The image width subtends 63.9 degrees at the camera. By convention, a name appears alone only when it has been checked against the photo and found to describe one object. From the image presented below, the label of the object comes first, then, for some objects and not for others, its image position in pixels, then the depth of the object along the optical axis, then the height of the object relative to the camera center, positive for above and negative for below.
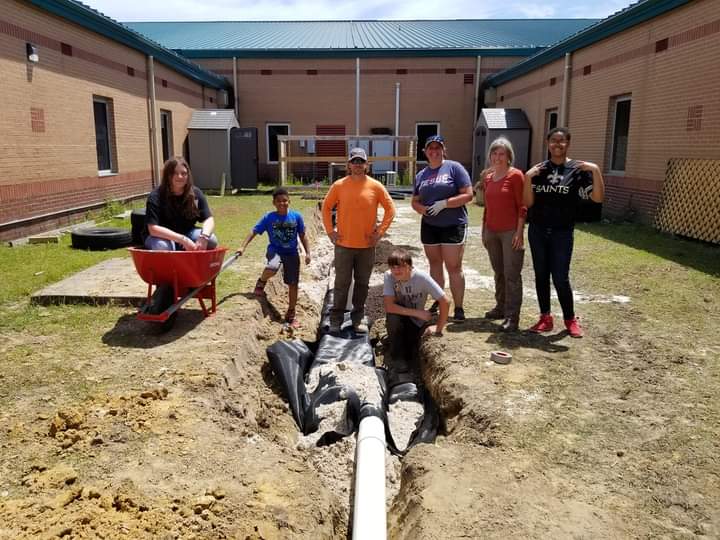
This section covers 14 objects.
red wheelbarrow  4.80 -0.99
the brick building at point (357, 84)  23.98 +2.96
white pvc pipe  2.91 -1.84
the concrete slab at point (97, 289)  5.86 -1.42
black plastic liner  4.34 -1.94
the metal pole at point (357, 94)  24.07 +2.55
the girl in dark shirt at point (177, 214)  5.19 -0.56
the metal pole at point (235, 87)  24.04 +2.74
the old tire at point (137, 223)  9.35 -1.12
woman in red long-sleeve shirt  5.20 -0.56
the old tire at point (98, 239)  9.09 -1.34
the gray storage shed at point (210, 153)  19.92 +0.03
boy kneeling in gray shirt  5.21 -1.39
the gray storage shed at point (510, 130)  19.52 +0.93
